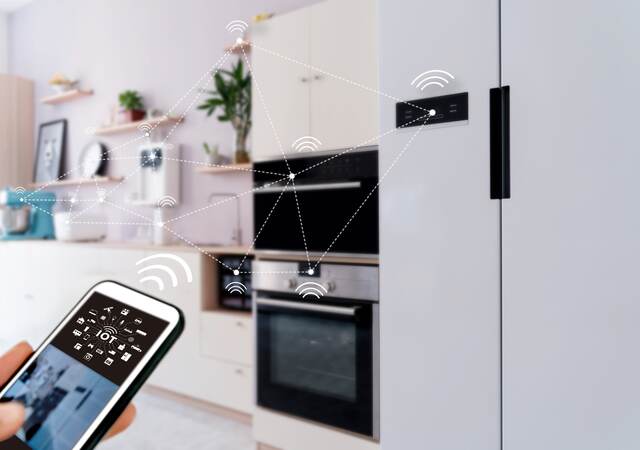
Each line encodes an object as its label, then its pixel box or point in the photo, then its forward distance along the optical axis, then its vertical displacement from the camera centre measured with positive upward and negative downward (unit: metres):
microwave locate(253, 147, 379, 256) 1.82 +0.09
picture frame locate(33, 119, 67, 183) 4.33 +0.64
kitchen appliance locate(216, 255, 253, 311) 2.41 -0.28
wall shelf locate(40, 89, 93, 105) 4.02 +1.03
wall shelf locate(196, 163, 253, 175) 2.77 +0.33
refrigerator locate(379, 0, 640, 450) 1.25 -0.01
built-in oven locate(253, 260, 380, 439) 1.79 -0.44
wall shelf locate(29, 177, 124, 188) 3.75 +0.34
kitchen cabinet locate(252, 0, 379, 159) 1.87 +0.58
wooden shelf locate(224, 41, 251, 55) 2.86 +1.00
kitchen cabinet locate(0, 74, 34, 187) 4.53 +0.84
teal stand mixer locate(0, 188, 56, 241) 3.88 +0.07
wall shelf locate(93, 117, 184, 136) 3.29 +0.68
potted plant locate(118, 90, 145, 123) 3.50 +0.81
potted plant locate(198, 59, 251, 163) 2.73 +0.65
